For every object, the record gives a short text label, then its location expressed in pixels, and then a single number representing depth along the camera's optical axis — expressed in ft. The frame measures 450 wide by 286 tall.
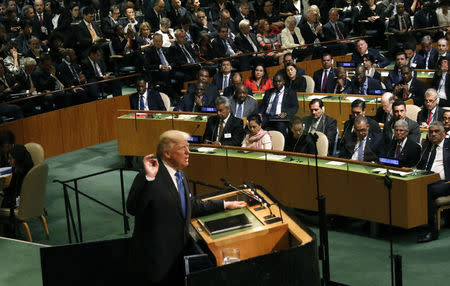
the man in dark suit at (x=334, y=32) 45.55
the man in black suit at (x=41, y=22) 44.68
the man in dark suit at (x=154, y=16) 46.34
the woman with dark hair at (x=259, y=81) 36.81
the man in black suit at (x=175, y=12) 47.37
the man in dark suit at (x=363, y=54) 40.22
